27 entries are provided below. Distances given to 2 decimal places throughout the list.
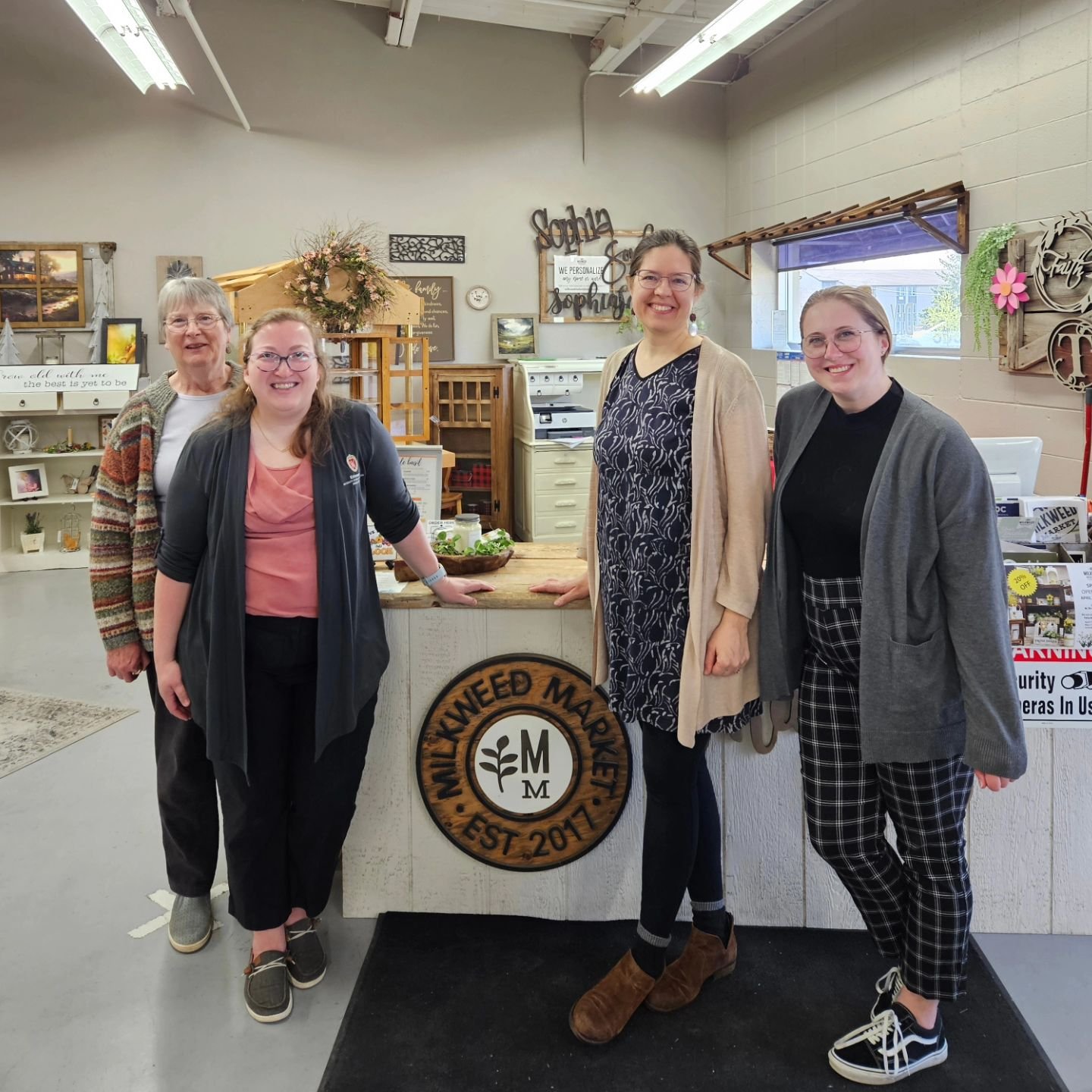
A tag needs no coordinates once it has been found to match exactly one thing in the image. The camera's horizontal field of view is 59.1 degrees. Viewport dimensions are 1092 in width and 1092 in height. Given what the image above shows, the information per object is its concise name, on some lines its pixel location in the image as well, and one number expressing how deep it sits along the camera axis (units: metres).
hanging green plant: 4.41
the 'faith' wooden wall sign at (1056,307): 3.94
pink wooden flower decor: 4.28
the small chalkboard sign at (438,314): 7.27
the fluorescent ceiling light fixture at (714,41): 4.54
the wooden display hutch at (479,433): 7.23
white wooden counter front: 2.33
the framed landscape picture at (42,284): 6.84
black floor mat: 1.94
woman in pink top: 1.98
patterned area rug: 3.63
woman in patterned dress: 1.85
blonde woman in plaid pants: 1.69
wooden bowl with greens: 2.55
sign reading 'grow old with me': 6.69
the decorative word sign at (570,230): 7.38
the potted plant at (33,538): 6.90
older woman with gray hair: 2.18
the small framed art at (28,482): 6.80
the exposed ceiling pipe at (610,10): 6.07
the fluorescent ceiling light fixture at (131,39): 4.44
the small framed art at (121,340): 6.96
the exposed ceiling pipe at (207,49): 5.20
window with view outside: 5.21
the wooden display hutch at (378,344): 4.69
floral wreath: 4.67
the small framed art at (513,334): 7.41
